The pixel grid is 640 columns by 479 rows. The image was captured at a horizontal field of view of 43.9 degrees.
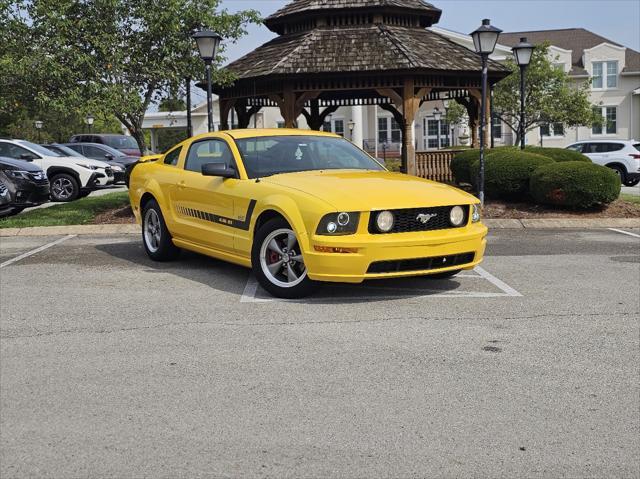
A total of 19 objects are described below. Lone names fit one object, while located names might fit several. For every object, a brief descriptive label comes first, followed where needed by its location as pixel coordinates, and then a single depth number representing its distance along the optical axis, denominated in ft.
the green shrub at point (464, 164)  57.47
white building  179.42
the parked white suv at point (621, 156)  87.81
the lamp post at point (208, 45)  48.88
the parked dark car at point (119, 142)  115.14
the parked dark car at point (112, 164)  78.28
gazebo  64.18
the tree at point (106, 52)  49.98
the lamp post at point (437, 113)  153.43
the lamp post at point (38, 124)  168.60
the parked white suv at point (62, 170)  67.56
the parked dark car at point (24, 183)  49.28
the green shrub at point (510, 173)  50.93
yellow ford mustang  23.03
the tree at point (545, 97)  145.28
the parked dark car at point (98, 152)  96.43
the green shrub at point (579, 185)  47.21
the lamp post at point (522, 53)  62.95
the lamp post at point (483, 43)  48.80
